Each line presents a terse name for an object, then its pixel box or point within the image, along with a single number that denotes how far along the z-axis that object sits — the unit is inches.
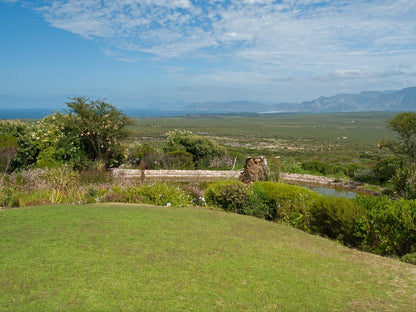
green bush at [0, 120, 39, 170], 649.6
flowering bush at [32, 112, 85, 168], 629.9
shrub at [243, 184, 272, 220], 350.3
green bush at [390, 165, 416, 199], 507.5
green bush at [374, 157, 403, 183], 690.2
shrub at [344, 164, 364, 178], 787.4
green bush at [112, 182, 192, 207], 375.6
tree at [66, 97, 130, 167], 664.4
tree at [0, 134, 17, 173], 571.8
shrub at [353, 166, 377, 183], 725.3
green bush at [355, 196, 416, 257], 244.7
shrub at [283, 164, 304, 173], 823.3
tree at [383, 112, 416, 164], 669.3
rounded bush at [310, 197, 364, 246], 272.9
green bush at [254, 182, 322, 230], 319.9
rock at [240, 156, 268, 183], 525.0
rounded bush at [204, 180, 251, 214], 365.4
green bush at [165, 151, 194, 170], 805.2
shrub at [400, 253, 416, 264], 227.9
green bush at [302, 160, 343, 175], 821.2
